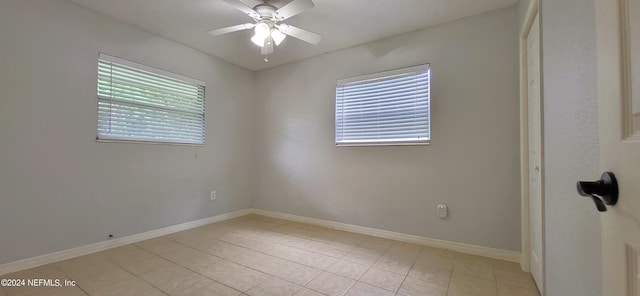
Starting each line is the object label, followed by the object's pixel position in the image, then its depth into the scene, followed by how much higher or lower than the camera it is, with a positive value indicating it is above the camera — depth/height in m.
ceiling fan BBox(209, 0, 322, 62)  1.96 +1.18
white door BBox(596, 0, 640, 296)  0.46 +0.05
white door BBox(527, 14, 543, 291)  1.70 +0.07
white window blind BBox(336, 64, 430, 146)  2.73 +0.55
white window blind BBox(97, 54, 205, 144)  2.55 +0.57
